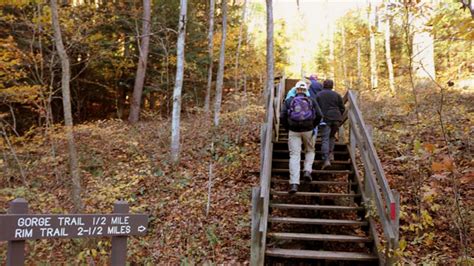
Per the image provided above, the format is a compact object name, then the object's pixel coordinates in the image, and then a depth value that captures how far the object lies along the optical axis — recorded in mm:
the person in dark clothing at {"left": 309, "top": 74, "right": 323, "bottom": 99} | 9906
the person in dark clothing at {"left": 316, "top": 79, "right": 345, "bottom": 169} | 8047
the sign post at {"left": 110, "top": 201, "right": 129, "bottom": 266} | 4434
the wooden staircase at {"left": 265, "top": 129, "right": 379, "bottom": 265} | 6066
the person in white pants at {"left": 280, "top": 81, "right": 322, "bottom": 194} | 7148
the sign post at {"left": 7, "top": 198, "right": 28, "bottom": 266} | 3893
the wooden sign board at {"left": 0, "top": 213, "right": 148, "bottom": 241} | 3865
